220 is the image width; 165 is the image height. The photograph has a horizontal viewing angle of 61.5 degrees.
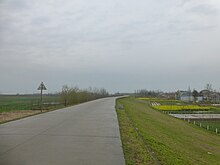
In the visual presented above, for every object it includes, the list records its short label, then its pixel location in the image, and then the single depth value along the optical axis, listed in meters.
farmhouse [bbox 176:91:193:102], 77.04
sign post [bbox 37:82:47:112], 19.06
